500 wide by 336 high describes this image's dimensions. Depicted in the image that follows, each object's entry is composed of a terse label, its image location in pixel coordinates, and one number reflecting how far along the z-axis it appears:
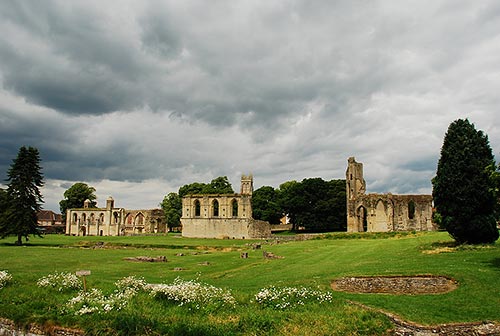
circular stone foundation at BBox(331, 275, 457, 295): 13.97
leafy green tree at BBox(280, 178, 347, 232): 68.62
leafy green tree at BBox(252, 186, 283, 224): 82.00
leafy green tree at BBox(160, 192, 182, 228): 82.64
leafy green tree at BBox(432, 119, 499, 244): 21.42
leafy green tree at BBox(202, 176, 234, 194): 83.25
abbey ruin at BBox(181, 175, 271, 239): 62.31
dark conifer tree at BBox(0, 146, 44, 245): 42.91
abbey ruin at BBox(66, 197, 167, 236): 76.38
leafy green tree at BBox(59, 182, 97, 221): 90.92
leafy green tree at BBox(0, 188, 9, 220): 44.34
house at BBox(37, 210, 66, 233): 112.15
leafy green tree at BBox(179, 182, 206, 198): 86.19
